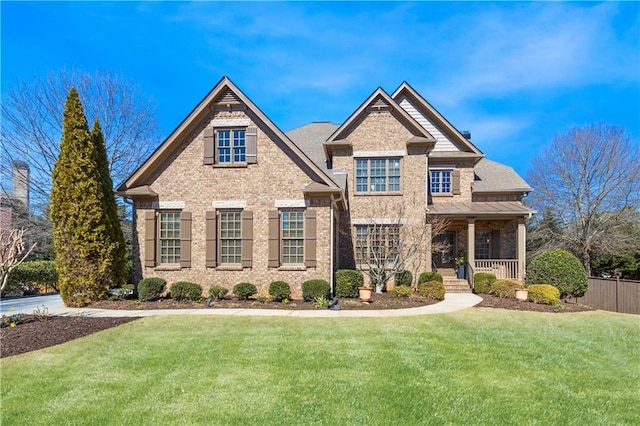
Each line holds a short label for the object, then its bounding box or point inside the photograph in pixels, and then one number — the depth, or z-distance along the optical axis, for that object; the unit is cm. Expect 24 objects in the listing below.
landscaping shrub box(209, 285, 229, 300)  1398
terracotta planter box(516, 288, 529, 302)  1425
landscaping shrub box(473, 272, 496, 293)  1625
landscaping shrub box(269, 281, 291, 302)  1348
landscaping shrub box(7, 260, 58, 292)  1777
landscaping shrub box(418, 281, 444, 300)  1429
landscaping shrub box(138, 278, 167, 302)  1369
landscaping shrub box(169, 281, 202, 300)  1388
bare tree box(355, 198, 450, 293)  1566
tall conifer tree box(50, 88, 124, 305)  1331
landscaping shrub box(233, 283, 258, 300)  1386
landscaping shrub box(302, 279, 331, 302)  1341
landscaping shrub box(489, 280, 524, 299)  1488
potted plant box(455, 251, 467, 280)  1897
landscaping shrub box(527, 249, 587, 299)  1503
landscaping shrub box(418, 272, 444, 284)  1594
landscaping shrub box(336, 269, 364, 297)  1417
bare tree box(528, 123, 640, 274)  2581
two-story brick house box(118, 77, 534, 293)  1453
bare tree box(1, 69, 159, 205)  2167
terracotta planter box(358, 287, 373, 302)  1338
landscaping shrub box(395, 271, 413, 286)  1661
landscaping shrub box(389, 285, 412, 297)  1434
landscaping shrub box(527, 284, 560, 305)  1348
